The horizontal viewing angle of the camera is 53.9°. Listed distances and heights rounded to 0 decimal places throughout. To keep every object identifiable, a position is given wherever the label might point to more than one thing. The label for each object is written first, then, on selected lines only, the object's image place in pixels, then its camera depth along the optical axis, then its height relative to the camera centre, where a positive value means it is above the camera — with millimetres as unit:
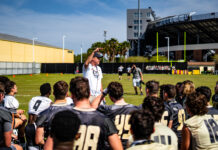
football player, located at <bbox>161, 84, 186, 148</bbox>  3787 -787
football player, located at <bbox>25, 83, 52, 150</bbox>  4172 -717
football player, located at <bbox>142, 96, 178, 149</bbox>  2594 -685
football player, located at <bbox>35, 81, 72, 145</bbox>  3381 -613
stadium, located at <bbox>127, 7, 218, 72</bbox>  53906 +10963
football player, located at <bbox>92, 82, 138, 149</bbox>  3371 -588
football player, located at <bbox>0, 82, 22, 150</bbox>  3146 -805
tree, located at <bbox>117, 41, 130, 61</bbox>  62031 +7622
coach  5992 -47
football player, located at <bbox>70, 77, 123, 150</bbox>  2543 -643
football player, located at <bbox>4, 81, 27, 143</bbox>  4734 -740
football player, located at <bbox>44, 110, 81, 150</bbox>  1795 -477
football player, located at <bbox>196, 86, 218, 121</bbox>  3571 -465
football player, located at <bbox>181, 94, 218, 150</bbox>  2947 -770
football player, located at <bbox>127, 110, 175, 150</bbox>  2143 -594
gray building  86625 +20725
